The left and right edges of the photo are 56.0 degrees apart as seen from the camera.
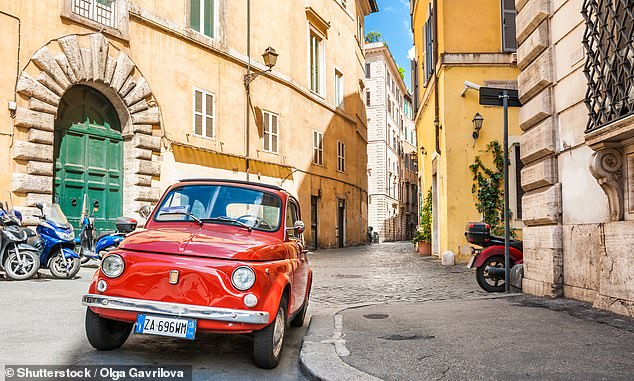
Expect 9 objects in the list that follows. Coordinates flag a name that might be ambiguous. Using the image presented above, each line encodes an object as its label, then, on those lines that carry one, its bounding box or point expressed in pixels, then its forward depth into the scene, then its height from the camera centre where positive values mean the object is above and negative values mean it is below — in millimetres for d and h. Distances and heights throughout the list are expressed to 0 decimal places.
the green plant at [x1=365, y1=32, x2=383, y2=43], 57309 +18105
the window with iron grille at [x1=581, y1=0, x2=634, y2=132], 5902 +1704
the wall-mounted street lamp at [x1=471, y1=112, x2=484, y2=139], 14938 +2536
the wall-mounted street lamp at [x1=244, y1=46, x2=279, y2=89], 19031 +5397
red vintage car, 4324 -468
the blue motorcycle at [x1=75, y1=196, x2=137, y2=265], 11539 -279
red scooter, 9216 -500
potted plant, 20000 -191
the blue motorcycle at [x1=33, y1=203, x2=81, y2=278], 10242 -336
